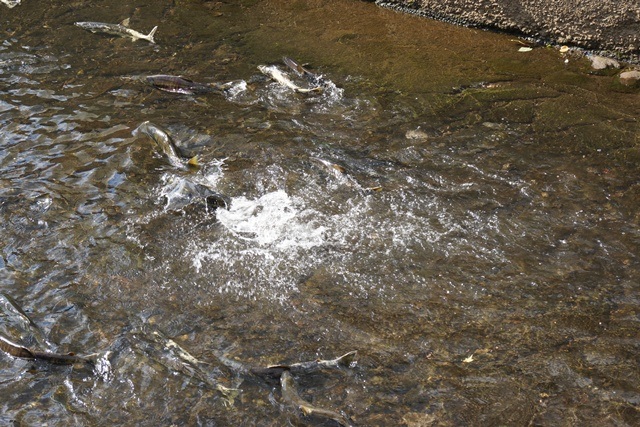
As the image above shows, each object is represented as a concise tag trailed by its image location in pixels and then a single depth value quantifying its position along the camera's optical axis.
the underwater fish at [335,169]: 5.83
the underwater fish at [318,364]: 4.09
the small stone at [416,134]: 6.37
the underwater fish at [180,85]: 7.16
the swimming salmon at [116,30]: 8.39
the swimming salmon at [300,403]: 3.83
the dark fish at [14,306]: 4.54
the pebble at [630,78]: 7.08
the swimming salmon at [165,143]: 6.11
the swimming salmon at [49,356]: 4.21
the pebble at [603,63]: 7.43
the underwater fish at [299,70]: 7.31
